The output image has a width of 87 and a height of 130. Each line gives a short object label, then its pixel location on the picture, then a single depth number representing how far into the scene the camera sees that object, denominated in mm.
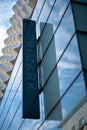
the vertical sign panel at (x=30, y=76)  10047
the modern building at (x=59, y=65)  8179
